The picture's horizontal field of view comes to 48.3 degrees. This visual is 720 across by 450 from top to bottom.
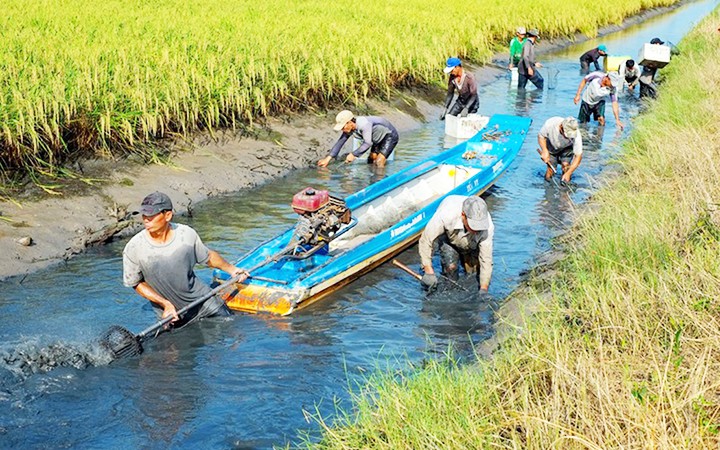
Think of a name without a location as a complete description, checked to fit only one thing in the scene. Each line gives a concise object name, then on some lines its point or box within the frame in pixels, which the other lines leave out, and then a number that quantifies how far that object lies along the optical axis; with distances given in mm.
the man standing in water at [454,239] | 7602
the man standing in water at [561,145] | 11359
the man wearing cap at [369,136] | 11605
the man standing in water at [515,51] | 21498
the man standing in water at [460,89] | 14828
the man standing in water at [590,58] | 21158
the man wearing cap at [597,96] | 15180
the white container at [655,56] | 19172
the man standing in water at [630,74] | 18938
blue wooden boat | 7461
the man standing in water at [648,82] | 19078
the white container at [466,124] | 14922
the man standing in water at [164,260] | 6305
